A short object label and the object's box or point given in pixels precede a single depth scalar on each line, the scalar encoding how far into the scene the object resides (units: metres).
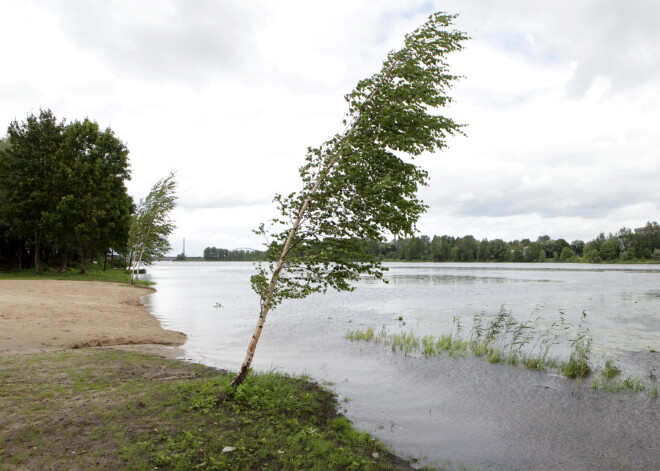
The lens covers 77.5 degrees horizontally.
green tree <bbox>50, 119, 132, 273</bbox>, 50.28
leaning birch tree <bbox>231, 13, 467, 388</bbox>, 9.41
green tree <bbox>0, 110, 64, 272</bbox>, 48.78
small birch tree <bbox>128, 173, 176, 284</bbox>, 53.56
